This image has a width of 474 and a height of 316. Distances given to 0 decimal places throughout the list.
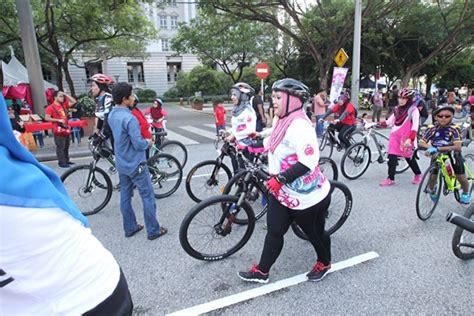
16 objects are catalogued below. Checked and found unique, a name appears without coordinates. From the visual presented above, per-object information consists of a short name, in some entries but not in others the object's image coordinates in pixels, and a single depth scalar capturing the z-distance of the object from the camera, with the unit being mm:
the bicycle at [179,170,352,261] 3297
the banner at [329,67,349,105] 11539
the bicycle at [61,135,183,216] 4820
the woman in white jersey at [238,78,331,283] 2605
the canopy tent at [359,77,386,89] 27962
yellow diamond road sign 12328
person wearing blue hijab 884
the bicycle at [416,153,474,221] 4298
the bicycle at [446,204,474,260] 3262
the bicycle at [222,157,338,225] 3636
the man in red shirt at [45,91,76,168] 7441
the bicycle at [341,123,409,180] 6323
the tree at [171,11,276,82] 18875
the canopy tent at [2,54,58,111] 11422
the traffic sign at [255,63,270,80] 14758
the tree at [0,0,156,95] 13984
